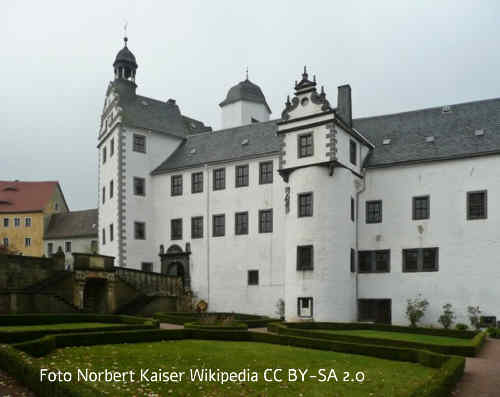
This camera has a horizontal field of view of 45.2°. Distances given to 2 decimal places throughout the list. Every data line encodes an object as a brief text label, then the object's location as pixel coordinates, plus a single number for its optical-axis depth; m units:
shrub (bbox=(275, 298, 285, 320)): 36.29
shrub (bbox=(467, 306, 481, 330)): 30.61
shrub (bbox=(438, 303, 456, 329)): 31.22
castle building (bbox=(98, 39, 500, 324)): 32.25
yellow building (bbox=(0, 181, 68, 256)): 67.12
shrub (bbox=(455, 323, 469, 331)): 29.77
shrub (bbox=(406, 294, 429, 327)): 31.72
